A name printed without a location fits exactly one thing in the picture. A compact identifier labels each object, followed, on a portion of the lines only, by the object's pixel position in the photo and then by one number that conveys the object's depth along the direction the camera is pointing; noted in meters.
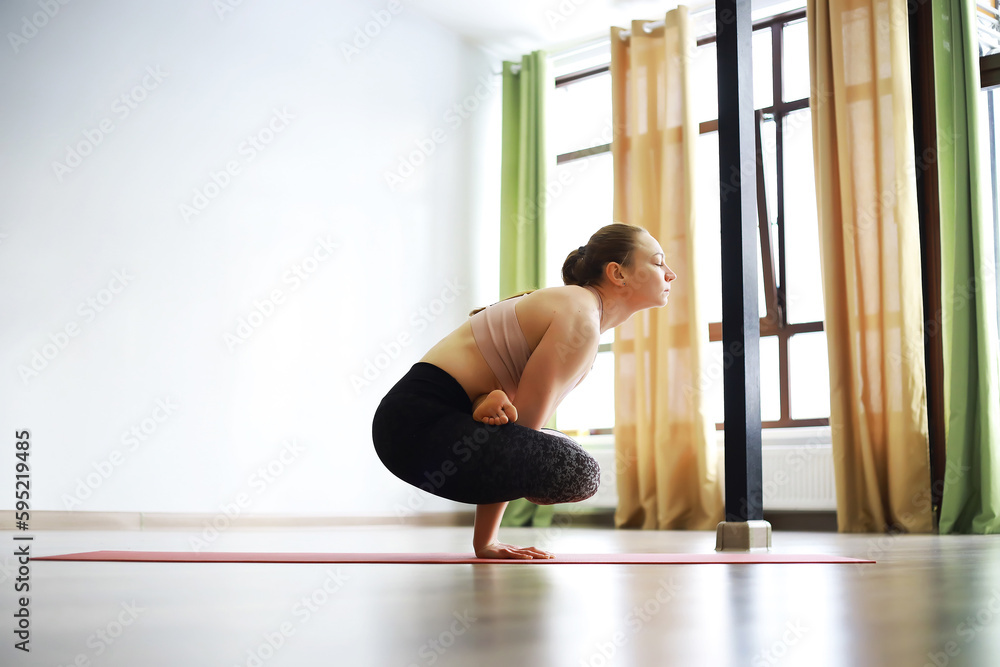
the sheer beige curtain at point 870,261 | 4.29
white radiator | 4.70
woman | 1.71
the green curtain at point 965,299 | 4.02
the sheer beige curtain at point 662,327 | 4.98
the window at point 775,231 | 5.00
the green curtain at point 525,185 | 5.93
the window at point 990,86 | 4.46
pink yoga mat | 1.78
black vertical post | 2.54
